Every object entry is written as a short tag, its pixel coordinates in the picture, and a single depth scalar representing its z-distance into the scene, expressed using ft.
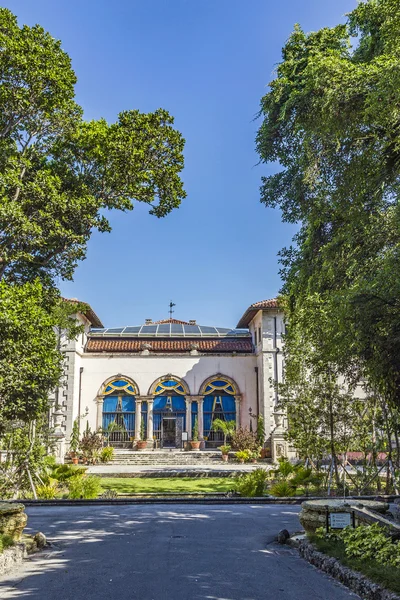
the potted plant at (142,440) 92.84
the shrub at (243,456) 79.77
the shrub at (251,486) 46.14
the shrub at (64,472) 53.67
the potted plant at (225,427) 90.33
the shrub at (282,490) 45.47
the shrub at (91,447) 80.48
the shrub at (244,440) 84.79
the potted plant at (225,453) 82.67
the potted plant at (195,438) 92.63
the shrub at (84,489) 44.27
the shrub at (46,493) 45.75
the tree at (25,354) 29.96
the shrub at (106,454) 81.25
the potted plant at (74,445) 79.92
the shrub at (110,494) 46.03
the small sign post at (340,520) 24.41
